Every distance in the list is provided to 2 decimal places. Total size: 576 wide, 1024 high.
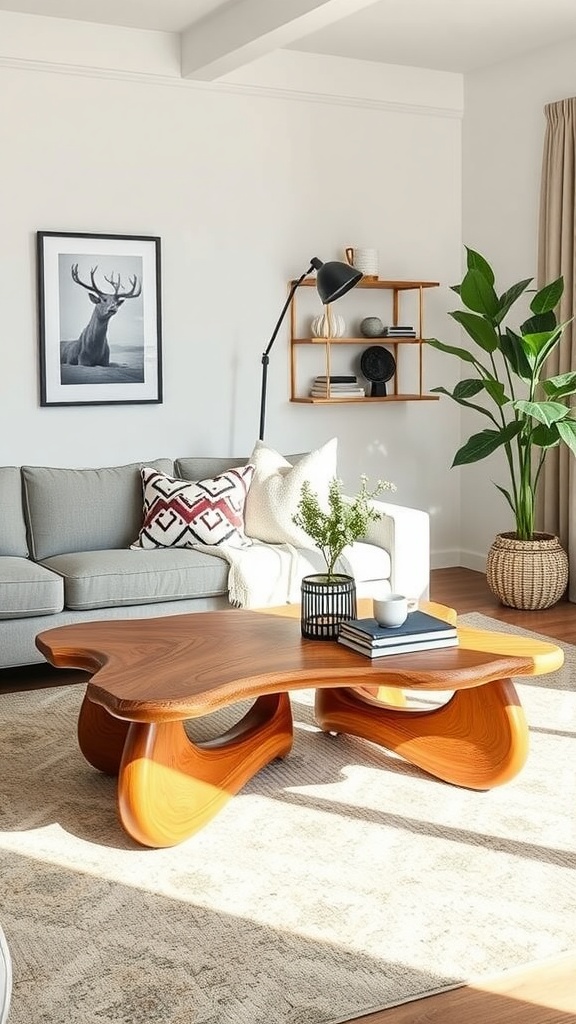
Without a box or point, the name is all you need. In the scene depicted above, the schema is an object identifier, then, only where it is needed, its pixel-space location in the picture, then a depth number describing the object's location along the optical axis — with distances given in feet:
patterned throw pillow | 15.84
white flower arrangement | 11.27
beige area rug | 7.55
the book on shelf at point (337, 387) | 19.90
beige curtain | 18.61
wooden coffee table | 9.55
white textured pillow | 16.08
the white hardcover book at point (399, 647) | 10.38
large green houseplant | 17.37
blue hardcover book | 10.41
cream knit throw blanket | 15.02
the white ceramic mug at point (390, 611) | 10.60
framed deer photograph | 17.76
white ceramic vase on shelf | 19.69
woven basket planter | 18.29
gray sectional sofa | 14.12
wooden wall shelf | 19.63
